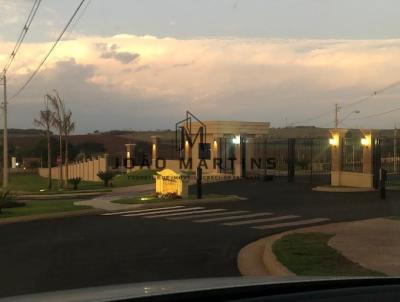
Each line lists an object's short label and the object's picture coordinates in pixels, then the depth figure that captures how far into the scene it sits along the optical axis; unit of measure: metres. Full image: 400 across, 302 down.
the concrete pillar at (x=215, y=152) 52.62
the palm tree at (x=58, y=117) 51.69
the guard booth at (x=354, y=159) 32.34
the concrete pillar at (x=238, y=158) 48.25
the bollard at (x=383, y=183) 25.56
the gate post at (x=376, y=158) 31.73
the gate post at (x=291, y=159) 41.34
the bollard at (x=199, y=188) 27.93
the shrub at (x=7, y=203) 23.58
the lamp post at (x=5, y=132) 45.49
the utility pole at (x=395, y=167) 45.84
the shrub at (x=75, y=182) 47.92
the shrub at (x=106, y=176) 49.28
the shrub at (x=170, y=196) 27.55
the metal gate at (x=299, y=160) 42.09
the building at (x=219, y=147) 49.38
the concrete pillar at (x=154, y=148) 60.29
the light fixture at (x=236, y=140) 48.98
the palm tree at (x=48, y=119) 53.09
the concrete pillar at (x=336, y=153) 35.03
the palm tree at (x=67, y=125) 52.06
